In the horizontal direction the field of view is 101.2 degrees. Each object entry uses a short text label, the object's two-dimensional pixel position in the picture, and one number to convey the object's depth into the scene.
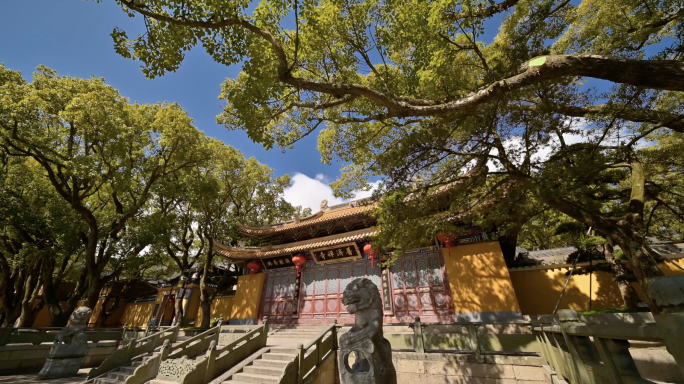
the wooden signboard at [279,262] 12.09
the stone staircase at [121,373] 7.03
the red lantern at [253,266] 12.57
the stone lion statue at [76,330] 7.82
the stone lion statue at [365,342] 3.40
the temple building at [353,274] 8.35
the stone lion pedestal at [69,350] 7.56
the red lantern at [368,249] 9.26
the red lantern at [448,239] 8.73
